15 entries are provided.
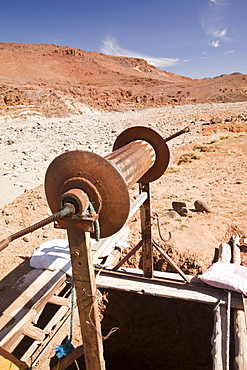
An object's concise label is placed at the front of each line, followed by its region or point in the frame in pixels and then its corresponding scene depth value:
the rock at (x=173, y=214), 5.58
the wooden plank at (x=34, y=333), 3.09
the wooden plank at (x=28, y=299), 3.16
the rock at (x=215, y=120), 19.35
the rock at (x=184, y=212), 5.73
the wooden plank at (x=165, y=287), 3.31
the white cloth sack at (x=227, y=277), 3.28
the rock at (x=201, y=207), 5.82
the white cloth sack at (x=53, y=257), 4.02
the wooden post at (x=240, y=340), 2.64
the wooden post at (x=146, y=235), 3.38
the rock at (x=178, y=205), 5.97
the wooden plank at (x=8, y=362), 2.22
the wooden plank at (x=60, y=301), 3.60
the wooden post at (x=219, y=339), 2.72
